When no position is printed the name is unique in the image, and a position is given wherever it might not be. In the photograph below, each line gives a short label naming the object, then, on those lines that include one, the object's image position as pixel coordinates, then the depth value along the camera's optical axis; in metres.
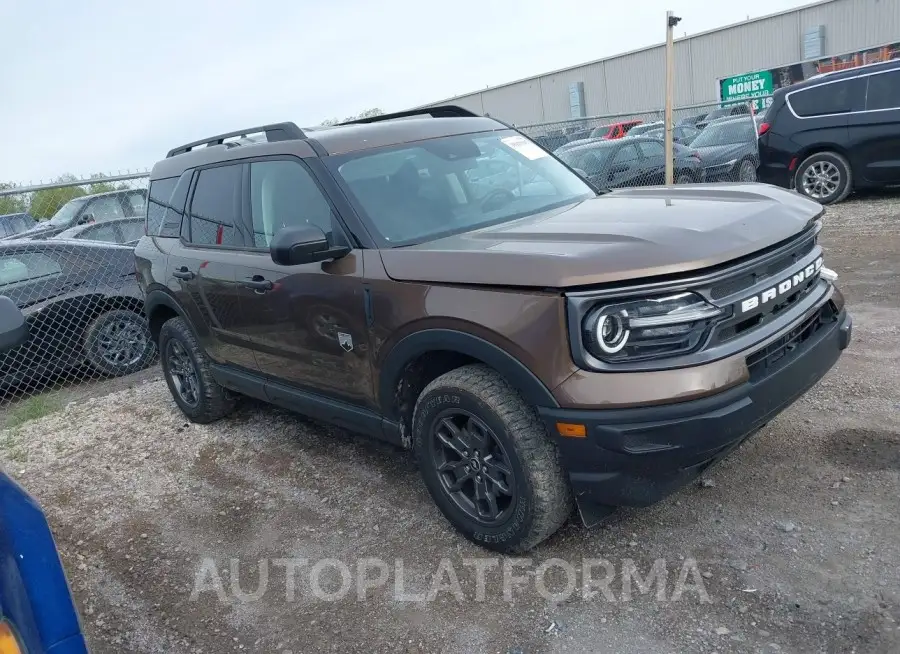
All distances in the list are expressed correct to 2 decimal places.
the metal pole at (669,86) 8.21
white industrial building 28.44
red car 19.98
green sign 26.36
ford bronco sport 2.57
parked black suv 9.65
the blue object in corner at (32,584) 1.65
